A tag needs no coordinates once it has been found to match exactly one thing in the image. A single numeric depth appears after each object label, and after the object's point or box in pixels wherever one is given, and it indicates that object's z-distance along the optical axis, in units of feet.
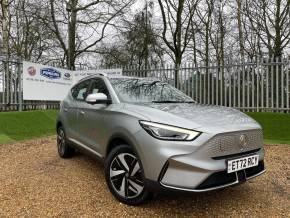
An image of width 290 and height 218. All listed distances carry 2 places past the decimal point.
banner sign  27.95
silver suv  7.47
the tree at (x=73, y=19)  47.19
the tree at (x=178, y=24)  43.48
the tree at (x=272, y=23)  42.94
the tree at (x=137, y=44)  50.73
